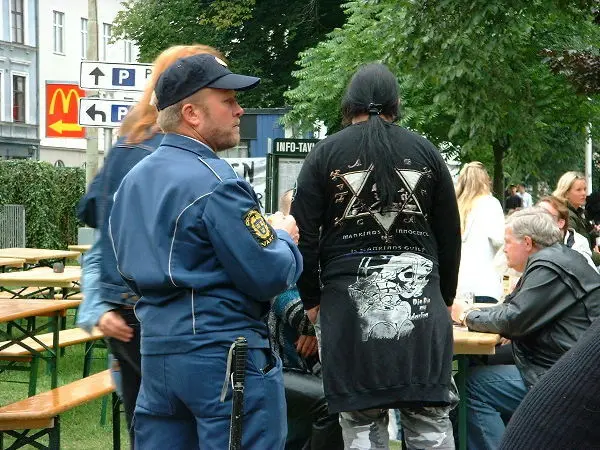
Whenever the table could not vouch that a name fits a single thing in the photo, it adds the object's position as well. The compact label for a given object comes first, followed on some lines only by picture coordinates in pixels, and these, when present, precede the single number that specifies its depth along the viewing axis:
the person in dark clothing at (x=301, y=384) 5.61
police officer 3.33
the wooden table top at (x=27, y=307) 7.35
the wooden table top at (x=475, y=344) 6.14
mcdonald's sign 14.13
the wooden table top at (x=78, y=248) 16.62
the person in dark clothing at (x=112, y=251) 4.00
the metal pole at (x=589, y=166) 34.83
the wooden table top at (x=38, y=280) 11.39
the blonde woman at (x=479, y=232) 9.41
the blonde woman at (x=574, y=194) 11.03
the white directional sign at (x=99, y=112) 11.80
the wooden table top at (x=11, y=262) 13.96
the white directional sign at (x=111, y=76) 11.82
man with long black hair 4.58
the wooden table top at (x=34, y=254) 15.16
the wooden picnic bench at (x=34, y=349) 8.06
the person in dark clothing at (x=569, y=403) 1.77
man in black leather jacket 5.91
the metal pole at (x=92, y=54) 18.00
